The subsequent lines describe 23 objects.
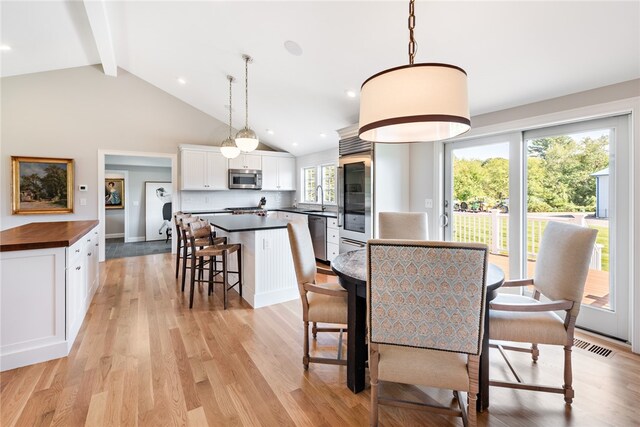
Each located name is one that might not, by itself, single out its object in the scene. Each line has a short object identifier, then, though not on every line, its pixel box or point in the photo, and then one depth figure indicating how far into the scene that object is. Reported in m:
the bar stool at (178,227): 4.36
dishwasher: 5.18
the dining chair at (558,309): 1.72
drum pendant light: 1.27
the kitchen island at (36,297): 2.11
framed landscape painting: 4.95
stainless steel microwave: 6.57
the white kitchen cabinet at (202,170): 6.10
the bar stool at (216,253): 3.31
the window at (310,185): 6.85
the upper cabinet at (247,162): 6.61
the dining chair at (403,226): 2.79
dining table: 1.72
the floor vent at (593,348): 2.31
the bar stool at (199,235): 3.58
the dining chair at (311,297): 2.03
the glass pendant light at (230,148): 4.33
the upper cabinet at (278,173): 7.01
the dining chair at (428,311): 1.28
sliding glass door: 2.49
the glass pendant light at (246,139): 3.83
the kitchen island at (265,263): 3.30
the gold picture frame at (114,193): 7.76
